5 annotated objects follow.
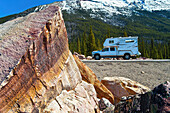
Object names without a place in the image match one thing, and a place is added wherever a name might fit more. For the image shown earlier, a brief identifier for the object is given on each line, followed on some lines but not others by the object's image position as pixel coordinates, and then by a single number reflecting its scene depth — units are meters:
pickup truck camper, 17.25
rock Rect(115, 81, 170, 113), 3.33
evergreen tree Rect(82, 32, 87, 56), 41.21
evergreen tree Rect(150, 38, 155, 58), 48.62
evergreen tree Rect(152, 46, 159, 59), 46.23
